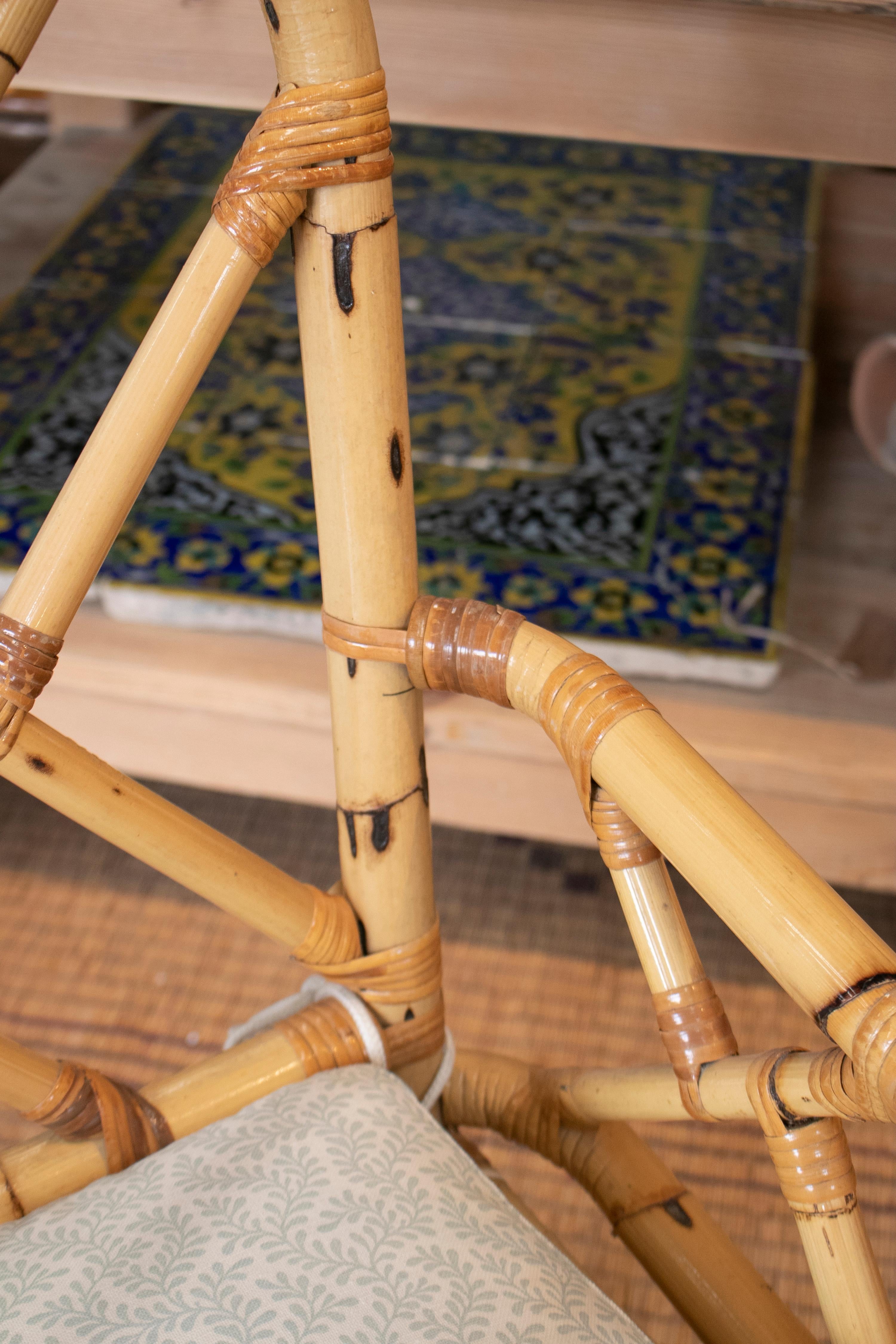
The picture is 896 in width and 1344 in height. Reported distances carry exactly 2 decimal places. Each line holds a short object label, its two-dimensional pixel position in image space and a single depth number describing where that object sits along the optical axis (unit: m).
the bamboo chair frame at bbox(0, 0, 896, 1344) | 0.41
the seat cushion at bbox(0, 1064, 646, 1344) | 0.42
